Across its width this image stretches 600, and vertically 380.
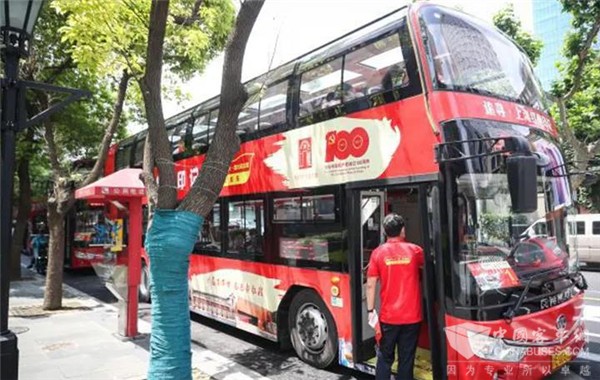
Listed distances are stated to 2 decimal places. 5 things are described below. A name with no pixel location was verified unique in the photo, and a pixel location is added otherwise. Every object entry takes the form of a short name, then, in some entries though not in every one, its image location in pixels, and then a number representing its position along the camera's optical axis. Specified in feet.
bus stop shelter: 24.89
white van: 53.88
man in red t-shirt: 14.75
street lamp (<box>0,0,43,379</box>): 12.89
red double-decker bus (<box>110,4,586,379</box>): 13.92
